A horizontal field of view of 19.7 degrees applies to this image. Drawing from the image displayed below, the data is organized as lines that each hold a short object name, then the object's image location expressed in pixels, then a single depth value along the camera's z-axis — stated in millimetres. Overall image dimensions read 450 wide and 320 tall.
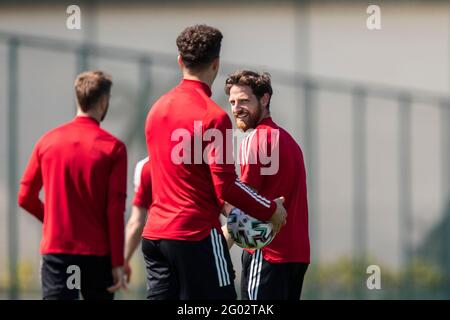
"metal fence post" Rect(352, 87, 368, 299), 18297
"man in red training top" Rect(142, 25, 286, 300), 6453
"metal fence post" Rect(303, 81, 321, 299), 17500
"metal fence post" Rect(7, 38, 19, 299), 13062
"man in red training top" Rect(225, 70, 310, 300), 7391
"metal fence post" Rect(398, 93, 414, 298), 19172
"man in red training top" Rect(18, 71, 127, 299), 7789
